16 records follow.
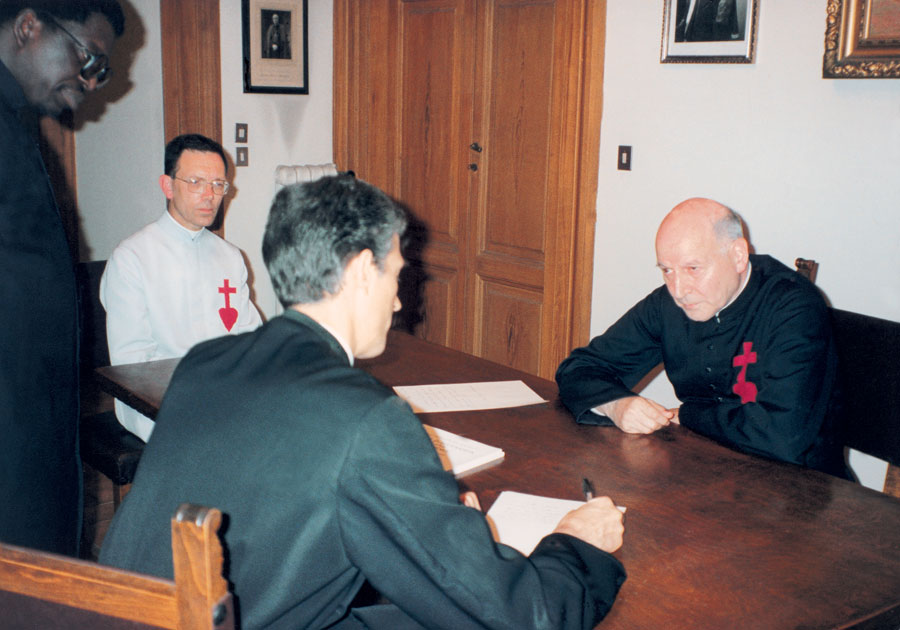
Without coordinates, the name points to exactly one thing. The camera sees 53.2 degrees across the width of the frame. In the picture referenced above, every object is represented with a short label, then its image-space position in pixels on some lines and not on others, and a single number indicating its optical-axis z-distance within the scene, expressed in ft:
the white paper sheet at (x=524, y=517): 4.72
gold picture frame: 9.16
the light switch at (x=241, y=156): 15.62
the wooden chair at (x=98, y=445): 8.81
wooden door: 12.96
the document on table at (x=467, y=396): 6.94
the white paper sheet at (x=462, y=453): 5.61
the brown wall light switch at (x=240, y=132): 15.53
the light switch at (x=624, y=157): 12.23
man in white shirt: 9.29
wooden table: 4.14
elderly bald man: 6.56
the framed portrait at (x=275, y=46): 15.38
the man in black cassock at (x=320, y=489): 3.52
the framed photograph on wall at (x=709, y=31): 10.59
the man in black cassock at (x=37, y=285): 4.83
